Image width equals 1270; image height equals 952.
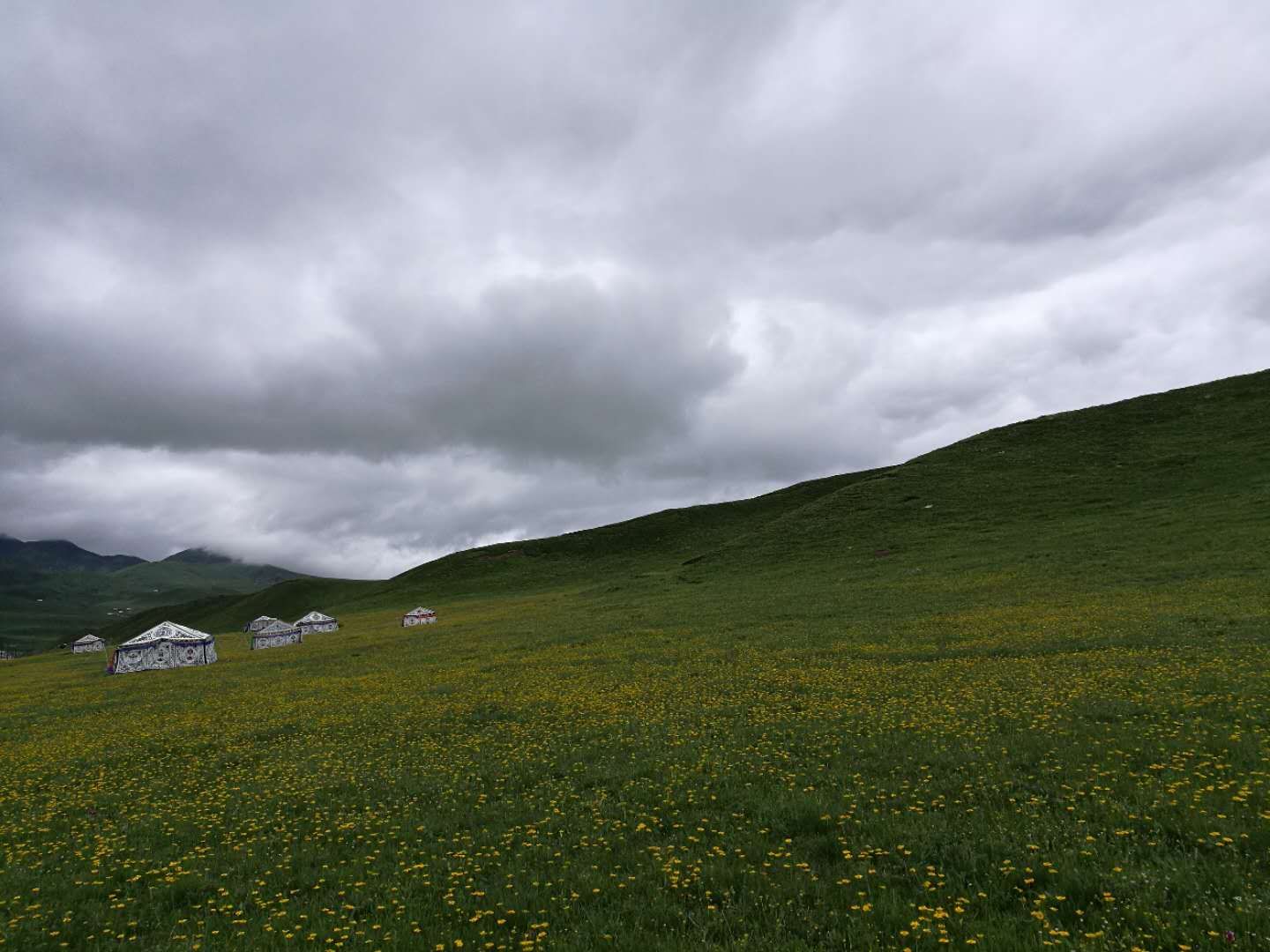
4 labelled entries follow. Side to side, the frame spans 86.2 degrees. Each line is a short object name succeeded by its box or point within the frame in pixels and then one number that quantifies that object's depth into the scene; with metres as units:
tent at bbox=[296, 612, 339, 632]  98.94
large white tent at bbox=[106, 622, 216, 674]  68.00
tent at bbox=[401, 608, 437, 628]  89.25
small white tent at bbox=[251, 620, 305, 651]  89.88
